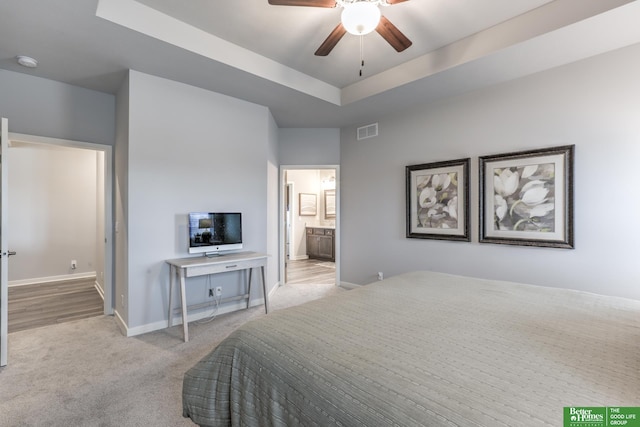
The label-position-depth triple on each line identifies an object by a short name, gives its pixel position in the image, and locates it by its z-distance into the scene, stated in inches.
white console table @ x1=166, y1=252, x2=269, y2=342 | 114.4
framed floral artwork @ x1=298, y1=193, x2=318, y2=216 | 322.0
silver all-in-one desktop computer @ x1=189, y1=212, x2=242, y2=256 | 130.3
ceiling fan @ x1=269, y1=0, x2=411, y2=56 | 77.2
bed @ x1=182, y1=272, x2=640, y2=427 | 34.1
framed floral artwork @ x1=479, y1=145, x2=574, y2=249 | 112.5
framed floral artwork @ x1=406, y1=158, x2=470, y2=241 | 140.6
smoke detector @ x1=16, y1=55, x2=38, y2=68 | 110.6
